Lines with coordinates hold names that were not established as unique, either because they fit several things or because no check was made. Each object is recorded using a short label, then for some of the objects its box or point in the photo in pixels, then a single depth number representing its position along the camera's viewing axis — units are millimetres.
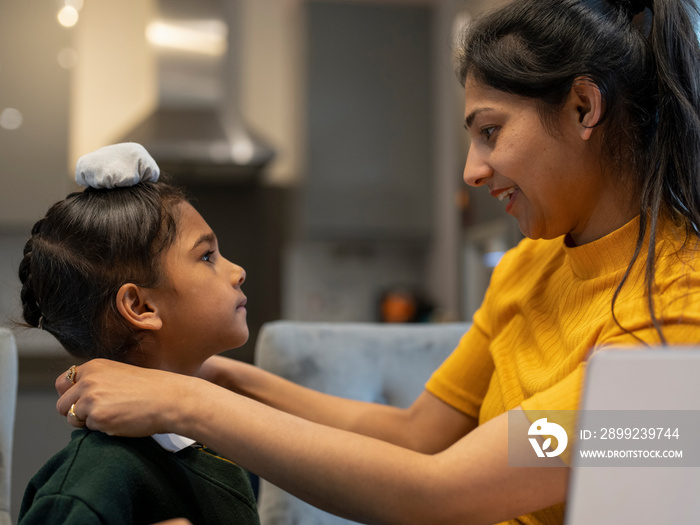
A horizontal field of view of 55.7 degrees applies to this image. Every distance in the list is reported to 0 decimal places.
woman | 758
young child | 917
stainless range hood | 3404
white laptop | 533
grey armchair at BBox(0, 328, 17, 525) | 1115
